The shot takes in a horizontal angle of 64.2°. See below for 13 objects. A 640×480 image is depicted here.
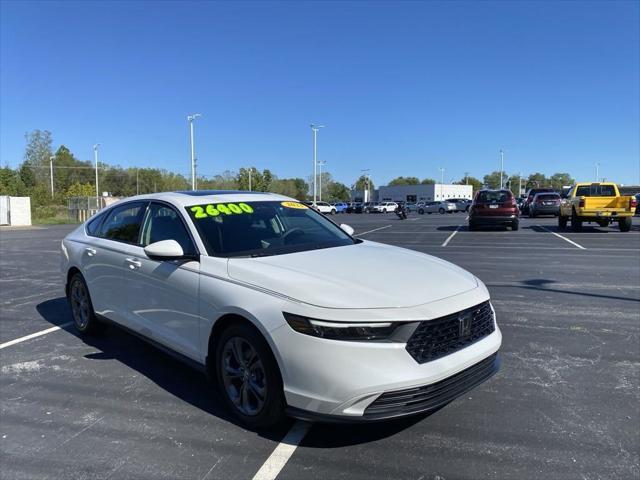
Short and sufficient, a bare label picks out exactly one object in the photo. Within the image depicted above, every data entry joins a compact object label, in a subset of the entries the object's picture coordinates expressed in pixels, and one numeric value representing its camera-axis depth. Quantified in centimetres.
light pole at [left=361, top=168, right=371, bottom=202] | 10862
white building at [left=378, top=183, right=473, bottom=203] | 11325
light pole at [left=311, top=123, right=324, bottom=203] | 6700
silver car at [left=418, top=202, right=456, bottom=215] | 5572
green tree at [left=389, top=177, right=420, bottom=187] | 18138
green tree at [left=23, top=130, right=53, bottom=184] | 8856
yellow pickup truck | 1941
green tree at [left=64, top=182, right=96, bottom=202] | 8725
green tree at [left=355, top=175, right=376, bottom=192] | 15188
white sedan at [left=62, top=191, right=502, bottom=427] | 290
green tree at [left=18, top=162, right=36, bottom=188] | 8094
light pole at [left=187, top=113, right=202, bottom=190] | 4536
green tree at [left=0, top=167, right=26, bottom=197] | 6569
